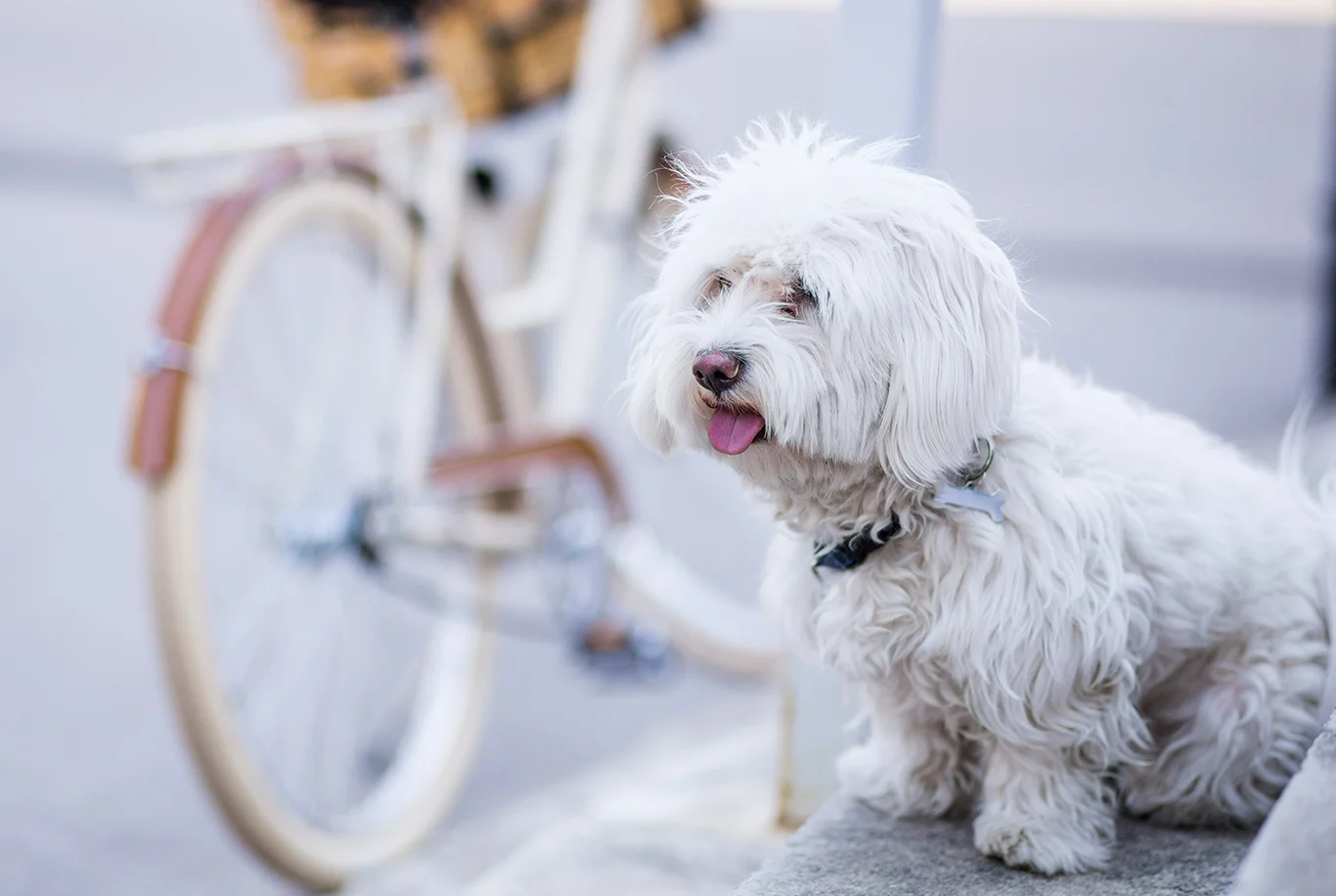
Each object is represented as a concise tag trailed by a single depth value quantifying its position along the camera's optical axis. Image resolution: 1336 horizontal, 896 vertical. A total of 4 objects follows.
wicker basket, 2.82
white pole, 1.87
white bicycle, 2.07
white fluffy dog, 1.66
